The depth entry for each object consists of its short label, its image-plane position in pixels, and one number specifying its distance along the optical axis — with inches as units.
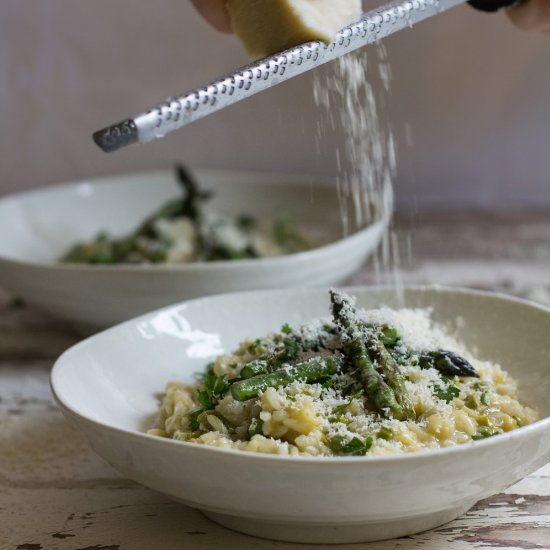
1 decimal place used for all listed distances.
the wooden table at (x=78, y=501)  23.3
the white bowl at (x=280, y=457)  20.6
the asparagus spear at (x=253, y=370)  24.9
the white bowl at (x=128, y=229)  31.4
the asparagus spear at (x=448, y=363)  25.1
